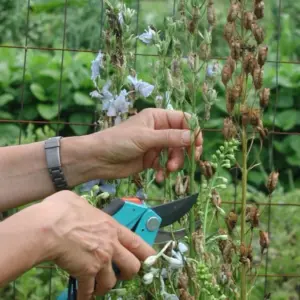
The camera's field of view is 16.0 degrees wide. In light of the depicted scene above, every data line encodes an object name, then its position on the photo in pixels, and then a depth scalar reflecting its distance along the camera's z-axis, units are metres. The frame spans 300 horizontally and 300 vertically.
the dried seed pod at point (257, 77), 0.97
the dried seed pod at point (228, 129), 0.95
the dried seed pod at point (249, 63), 0.97
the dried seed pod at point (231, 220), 0.98
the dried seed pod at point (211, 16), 0.95
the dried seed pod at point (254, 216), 0.98
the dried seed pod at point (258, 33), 0.97
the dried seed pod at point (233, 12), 0.97
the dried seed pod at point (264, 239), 0.99
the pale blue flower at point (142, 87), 0.99
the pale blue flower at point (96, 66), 0.99
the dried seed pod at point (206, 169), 0.94
